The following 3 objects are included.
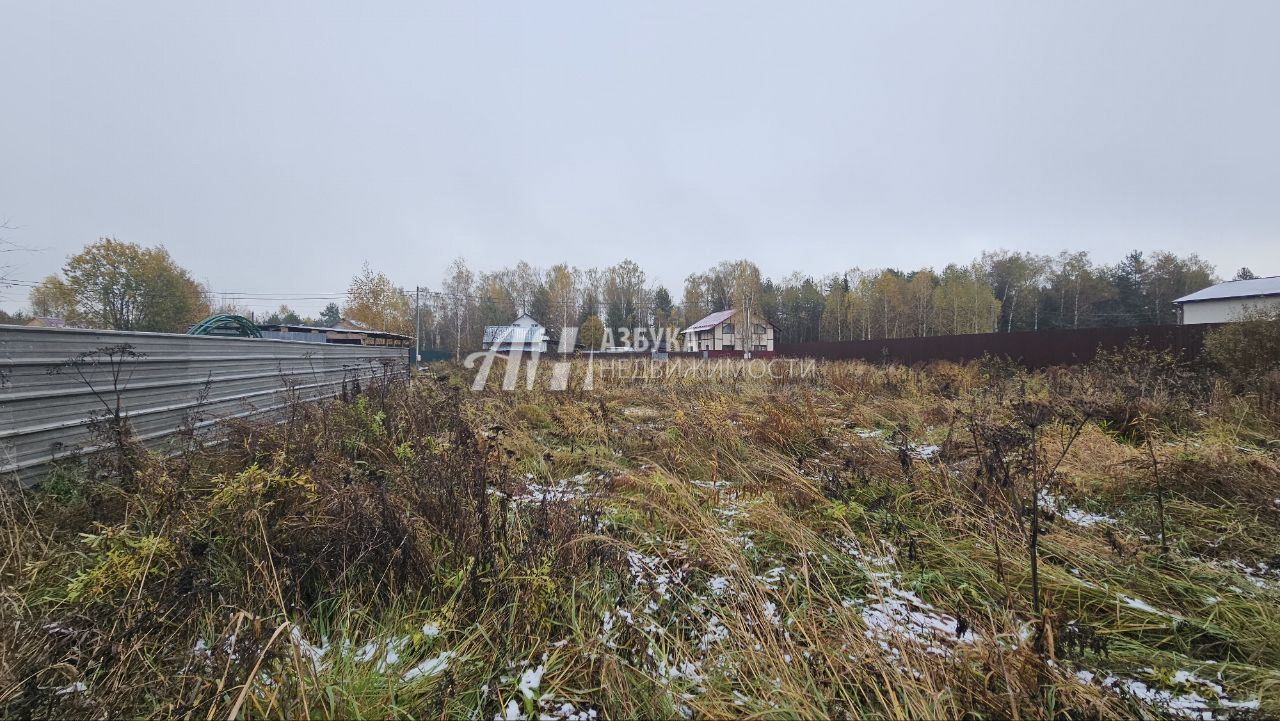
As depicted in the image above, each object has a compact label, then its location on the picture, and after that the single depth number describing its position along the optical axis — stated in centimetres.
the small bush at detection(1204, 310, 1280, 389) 602
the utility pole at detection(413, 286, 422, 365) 2872
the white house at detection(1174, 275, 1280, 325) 1869
